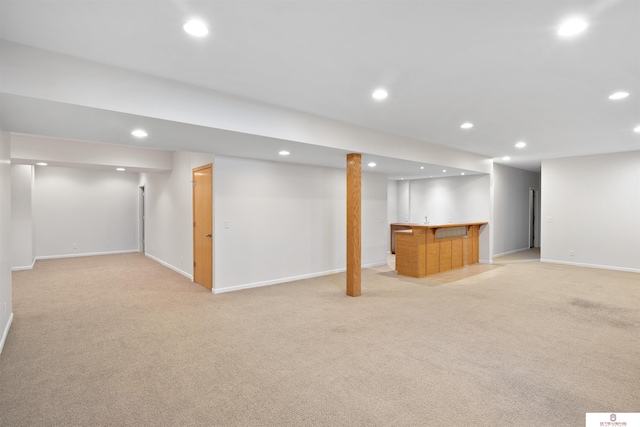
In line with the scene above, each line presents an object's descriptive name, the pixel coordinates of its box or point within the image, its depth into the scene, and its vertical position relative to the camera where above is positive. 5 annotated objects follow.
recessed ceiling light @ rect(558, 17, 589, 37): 2.21 +1.27
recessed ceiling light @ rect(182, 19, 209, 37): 2.24 +1.27
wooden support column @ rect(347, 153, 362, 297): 5.18 -0.25
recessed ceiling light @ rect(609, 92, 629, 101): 3.57 +1.25
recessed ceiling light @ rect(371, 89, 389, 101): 3.53 +1.26
